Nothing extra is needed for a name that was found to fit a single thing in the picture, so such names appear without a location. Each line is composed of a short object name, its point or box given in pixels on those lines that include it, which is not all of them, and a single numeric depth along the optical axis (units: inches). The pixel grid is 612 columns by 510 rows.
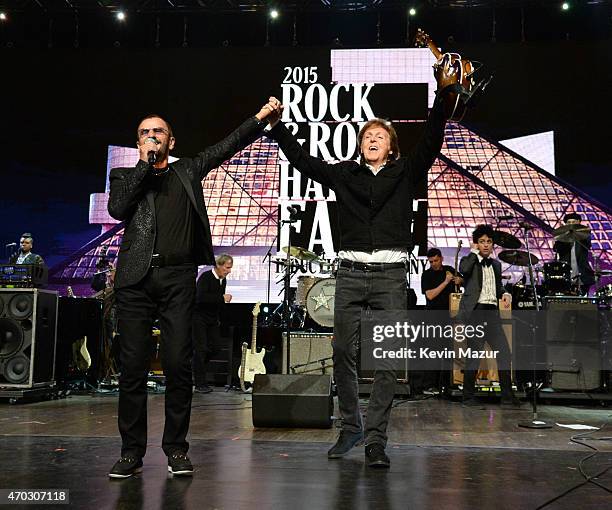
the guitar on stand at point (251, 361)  352.2
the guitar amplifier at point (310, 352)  335.0
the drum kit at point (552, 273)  298.5
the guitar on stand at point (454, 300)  329.7
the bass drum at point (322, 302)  321.4
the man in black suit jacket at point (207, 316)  340.8
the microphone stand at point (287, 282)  286.4
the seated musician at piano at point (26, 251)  351.9
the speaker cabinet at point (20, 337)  270.1
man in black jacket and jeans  136.6
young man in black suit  295.7
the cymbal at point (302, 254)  321.1
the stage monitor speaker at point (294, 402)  192.5
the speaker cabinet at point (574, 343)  309.1
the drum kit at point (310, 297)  322.0
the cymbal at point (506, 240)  300.2
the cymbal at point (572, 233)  295.9
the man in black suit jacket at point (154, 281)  119.4
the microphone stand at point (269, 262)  366.6
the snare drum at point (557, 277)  319.9
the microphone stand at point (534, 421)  206.7
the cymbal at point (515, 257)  299.9
